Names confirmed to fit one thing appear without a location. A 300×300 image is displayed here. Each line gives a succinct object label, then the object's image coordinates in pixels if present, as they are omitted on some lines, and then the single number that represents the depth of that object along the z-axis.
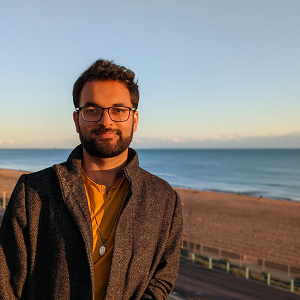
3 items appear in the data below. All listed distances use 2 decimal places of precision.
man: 1.42
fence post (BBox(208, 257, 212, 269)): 13.08
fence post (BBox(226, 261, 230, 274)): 12.62
